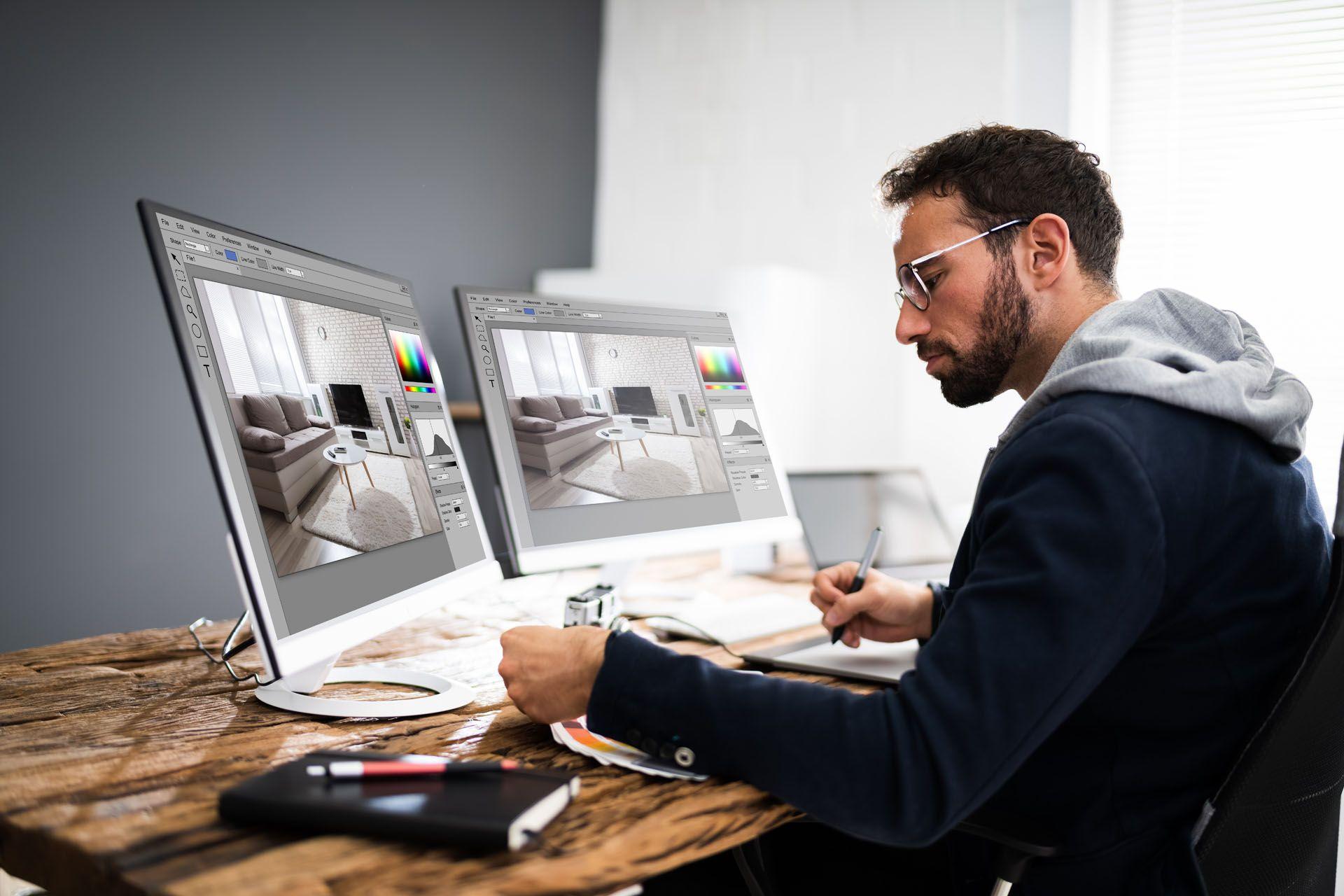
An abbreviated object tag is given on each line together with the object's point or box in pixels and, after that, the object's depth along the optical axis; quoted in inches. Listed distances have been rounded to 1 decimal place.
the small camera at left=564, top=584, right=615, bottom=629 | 48.1
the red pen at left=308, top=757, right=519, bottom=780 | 28.0
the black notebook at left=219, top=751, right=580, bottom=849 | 24.9
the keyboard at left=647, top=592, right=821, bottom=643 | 52.0
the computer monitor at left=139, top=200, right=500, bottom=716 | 32.3
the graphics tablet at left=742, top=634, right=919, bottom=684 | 44.6
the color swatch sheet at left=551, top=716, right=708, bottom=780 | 31.8
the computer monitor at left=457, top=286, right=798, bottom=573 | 51.2
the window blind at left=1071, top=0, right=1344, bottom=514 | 68.7
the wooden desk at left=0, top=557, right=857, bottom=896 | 23.8
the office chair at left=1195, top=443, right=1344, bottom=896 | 30.6
